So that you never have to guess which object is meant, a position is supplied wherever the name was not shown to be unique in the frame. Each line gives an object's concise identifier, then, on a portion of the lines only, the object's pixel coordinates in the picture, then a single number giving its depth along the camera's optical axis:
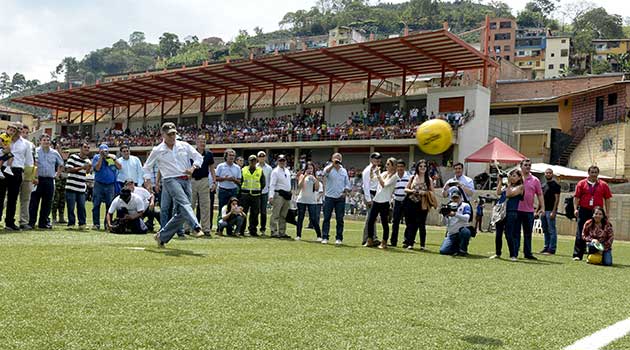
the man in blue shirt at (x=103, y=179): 11.61
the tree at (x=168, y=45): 185.62
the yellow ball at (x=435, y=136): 9.12
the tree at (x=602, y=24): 117.31
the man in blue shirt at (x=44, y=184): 10.80
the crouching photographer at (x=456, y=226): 10.09
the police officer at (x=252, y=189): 12.34
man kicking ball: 7.98
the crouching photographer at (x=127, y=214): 10.73
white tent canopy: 27.72
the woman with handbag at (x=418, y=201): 10.62
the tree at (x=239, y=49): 127.81
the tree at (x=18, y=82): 188.50
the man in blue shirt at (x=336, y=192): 11.19
